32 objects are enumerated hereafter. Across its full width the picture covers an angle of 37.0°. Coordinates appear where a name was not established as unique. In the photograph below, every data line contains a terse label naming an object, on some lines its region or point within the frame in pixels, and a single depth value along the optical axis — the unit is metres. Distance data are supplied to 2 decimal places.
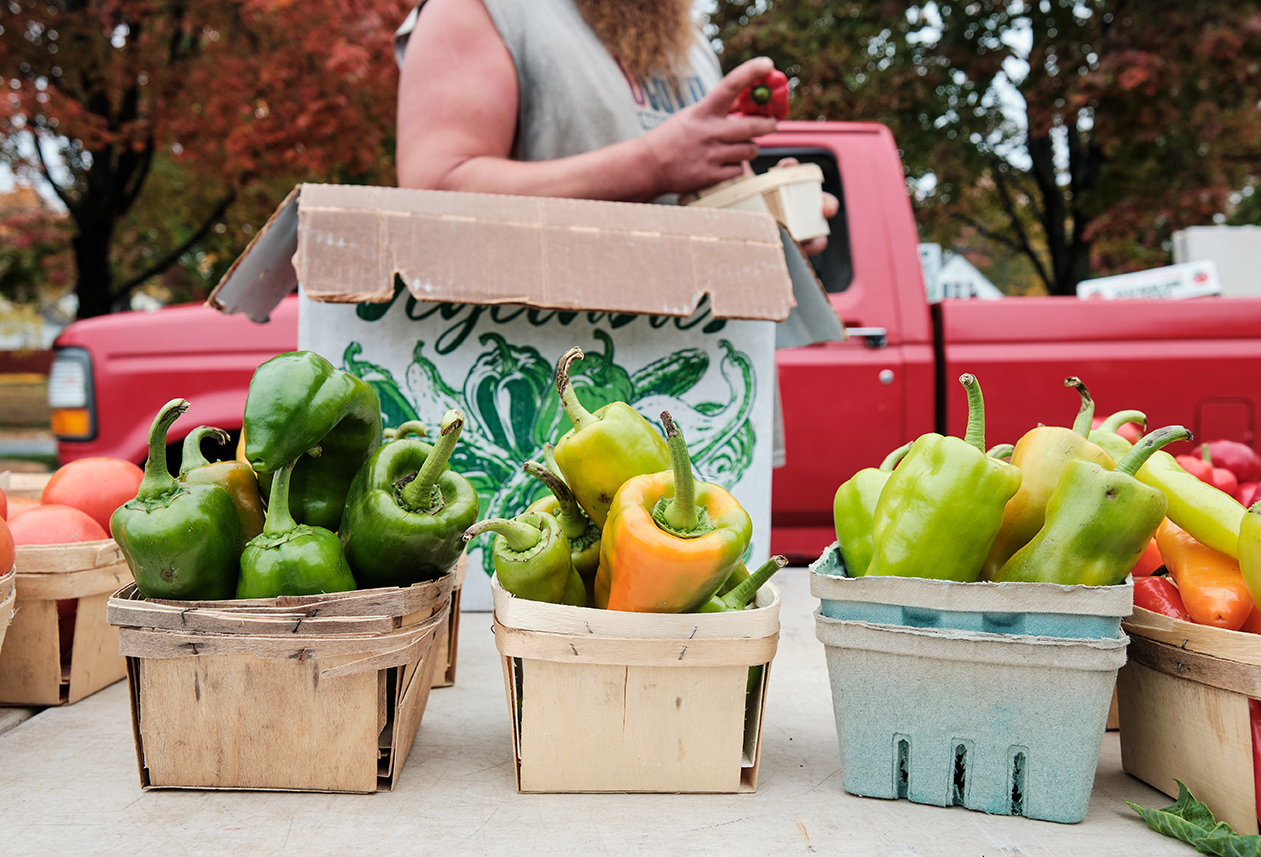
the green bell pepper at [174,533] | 0.87
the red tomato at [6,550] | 0.94
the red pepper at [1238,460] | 1.25
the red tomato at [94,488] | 1.08
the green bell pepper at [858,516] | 0.93
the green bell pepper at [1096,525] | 0.86
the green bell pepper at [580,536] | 0.94
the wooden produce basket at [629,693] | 0.87
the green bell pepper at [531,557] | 0.88
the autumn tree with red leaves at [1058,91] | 4.07
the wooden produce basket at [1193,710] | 0.86
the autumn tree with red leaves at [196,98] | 3.92
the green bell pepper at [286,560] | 0.88
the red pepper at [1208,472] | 1.11
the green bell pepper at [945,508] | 0.87
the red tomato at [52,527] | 1.02
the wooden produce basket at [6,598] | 0.93
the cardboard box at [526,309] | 1.13
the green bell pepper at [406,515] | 0.90
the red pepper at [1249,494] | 1.09
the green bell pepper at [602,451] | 0.92
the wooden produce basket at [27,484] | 1.27
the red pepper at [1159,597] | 0.92
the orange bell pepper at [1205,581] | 0.89
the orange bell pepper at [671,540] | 0.85
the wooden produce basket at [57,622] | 0.99
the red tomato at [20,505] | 1.06
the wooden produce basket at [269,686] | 0.87
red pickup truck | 1.87
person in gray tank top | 1.21
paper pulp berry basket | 0.86
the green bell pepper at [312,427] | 0.88
